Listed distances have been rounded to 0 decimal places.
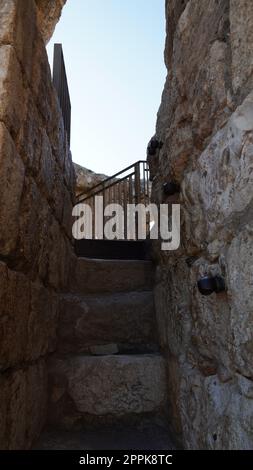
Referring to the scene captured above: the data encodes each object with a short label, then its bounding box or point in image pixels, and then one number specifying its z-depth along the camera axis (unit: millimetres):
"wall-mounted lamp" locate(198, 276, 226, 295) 1175
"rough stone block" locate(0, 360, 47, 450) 1328
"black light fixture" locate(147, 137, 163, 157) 2370
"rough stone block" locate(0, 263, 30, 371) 1295
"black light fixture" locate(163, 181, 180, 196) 1884
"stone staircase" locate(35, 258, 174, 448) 1940
